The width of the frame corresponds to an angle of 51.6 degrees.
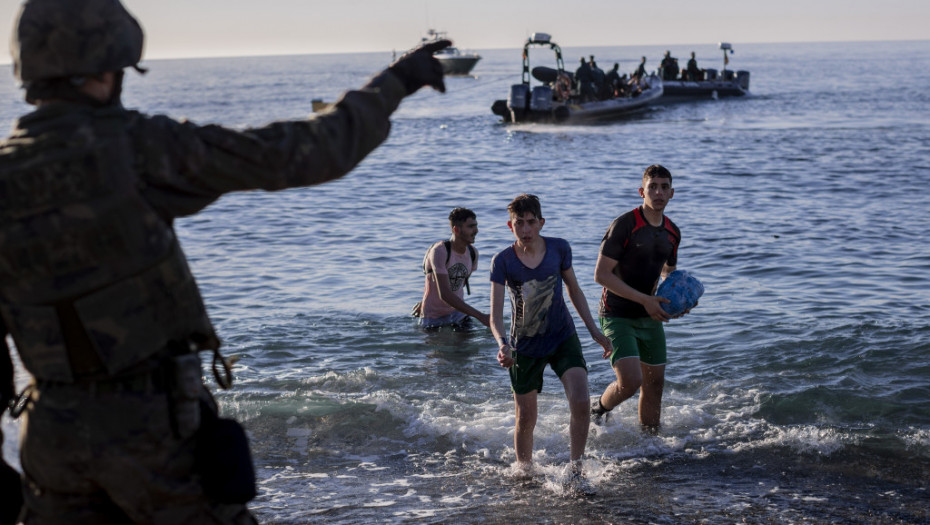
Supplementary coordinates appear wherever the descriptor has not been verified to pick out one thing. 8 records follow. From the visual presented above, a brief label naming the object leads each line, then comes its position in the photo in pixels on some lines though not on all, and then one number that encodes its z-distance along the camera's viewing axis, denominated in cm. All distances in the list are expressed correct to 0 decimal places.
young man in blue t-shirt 646
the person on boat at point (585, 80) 4241
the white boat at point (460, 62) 12788
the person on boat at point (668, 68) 5663
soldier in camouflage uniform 264
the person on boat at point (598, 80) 4275
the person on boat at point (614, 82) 4459
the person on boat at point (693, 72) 5603
